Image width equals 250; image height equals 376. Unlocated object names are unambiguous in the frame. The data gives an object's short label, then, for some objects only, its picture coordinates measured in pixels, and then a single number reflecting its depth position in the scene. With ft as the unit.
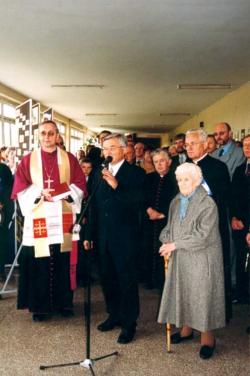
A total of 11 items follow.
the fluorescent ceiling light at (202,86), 29.73
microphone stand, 8.36
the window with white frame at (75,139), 62.55
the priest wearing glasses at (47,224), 11.51
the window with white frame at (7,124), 33.42
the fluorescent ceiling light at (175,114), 47.88
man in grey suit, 14.52
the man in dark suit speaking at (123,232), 10.00
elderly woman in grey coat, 8.88
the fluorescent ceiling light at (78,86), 30.06
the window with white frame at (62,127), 53.28
